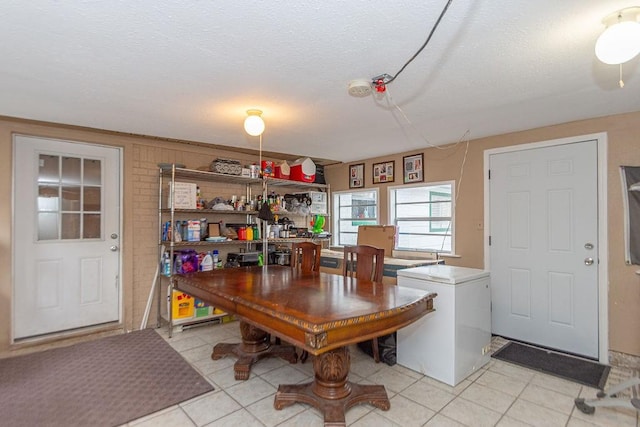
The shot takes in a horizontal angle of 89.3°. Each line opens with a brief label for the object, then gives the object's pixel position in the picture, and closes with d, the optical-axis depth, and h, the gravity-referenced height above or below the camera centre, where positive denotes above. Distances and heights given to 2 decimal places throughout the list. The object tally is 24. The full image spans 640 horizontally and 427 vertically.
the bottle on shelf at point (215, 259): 4.06 -0.56
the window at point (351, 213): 5.00 +0.03
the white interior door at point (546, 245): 3.00 -0.30
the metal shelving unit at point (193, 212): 3.66 +0.03
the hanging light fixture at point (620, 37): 1.42 +0.79
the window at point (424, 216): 4.06 -0.01
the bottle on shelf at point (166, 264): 3.72 -0.58
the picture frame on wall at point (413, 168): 4.26 +0.63
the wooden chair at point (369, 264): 2.74 -0.42
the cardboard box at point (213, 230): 4.05 -0.20
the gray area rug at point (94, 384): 2.08 -1.29
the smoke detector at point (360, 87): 2.17 +0.87
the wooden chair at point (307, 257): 3.34 -0.44
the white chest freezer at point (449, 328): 2.49 -0.92
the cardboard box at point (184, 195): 3.71 +0.22
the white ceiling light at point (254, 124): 2.74 +0.77
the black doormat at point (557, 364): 2.60 -1.31
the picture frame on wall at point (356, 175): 5.04 +0.62
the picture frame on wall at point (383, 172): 4.62 +0.63
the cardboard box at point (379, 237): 3.85 -0.27
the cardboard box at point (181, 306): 3.60 -1.03
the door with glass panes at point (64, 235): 3.22 -0.23
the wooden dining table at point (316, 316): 1.58 -0.54
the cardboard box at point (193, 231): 3.81 -0.20
